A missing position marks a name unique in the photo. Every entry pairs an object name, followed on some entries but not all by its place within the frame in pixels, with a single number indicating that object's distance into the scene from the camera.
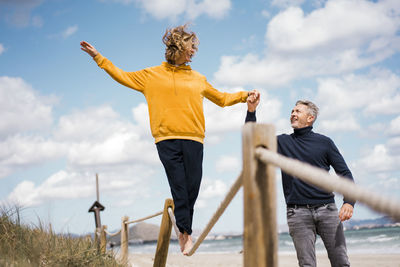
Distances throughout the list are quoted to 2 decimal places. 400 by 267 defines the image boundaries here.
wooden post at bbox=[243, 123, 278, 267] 1.59
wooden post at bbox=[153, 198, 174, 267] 4.50
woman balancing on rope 3.37
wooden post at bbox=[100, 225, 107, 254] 10.74
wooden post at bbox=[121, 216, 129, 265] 7.04
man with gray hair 3.14
